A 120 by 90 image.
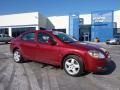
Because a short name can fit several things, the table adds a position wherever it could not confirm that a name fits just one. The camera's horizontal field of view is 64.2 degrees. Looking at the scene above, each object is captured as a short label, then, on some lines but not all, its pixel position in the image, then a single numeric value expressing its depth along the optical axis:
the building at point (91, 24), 20.47
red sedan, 3.07
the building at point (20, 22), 19.78
